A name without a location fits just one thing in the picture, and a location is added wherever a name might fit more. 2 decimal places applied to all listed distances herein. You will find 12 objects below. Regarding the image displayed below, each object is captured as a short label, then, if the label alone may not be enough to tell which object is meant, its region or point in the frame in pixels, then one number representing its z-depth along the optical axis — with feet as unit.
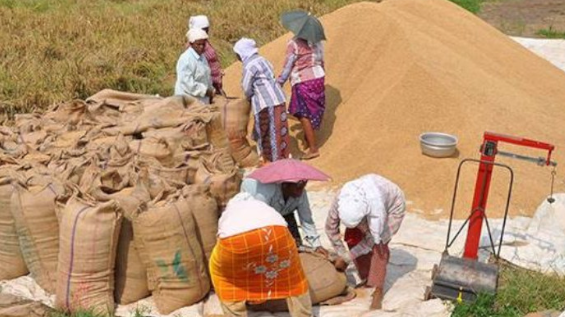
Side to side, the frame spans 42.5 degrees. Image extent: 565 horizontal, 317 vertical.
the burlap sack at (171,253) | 13.71
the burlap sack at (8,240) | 14.93
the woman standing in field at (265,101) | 20.24
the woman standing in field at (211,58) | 21.83
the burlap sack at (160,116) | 18.40
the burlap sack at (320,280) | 14.32
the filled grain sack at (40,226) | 14.55
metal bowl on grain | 19.89
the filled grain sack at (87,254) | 13.64
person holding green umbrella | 21.75
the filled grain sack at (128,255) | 14.20
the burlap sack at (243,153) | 21.80
